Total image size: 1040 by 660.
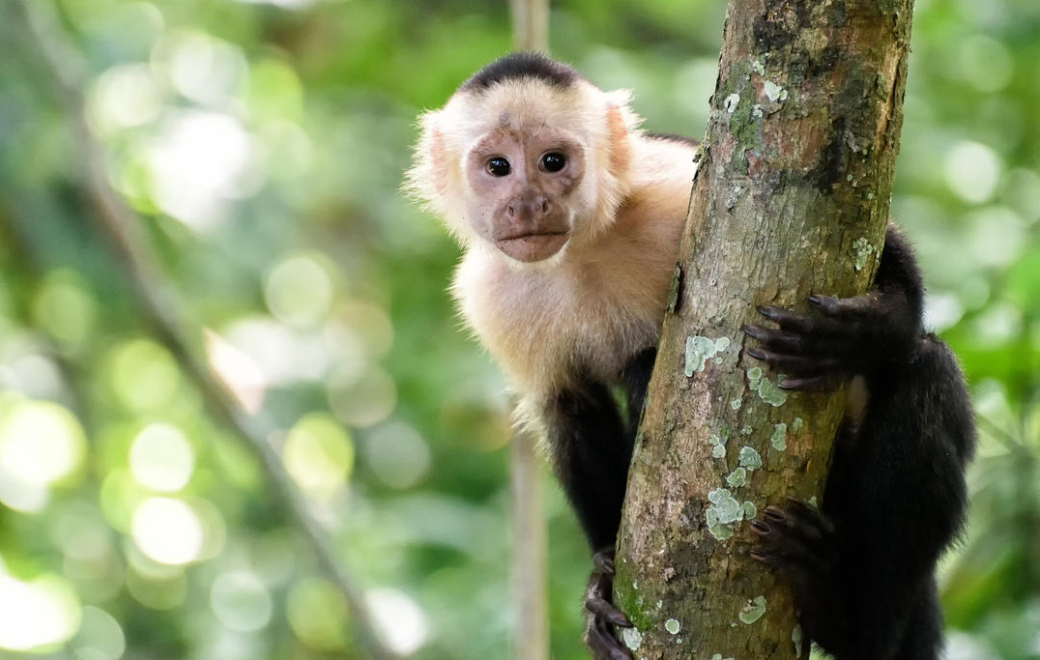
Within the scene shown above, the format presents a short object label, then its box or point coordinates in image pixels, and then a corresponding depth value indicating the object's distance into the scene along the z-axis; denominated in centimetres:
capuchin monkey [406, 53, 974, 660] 443
